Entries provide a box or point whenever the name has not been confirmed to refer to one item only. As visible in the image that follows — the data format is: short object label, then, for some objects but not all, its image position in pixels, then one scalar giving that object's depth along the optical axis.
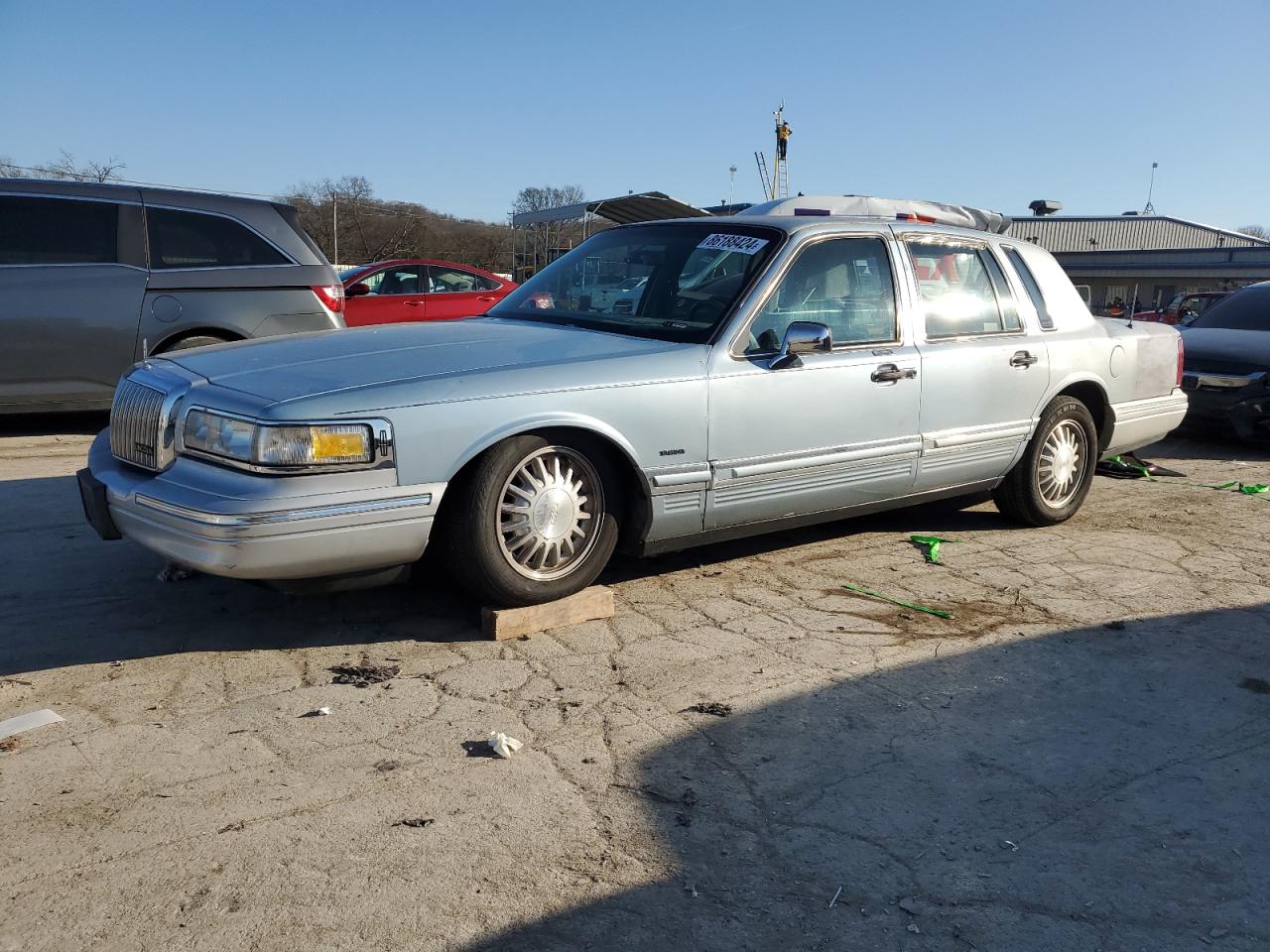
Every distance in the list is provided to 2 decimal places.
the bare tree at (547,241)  25.22
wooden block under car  3.88
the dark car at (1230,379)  8.77
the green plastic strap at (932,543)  5.25
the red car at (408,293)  14.34
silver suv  7.38
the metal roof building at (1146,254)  51.84
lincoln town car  3.49
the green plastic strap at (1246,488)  7.11
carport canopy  18.52
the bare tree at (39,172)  14.16
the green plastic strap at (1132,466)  7.64
